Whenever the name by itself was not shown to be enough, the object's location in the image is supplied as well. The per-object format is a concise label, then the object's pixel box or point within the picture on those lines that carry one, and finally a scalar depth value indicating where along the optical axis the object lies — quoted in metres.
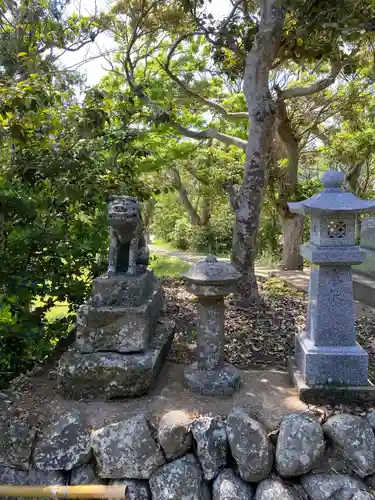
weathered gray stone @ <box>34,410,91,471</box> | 3.21
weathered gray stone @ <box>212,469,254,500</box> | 3.05
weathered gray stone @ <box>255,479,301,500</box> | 2.99
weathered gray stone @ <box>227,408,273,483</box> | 3.11
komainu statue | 4.00
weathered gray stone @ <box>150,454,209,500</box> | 3.08
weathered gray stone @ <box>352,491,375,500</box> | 2.92
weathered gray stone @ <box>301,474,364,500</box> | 2.98
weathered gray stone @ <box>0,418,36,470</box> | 3.22
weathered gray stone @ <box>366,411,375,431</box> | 3.33
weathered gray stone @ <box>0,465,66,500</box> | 3.19
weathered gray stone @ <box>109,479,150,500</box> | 3.15
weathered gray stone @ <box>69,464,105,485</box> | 3.21
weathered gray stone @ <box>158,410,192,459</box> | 3.18
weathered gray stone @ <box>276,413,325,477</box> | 3.09
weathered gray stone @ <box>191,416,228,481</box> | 3.19
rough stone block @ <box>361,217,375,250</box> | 8.36
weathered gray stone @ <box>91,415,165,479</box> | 3.17
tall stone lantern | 3.67
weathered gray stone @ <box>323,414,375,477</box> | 3.09
